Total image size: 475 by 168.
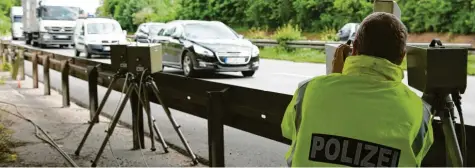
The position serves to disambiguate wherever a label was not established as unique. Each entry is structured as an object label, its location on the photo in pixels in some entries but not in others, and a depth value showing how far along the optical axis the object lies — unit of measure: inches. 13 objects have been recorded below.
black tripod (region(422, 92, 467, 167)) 105.7
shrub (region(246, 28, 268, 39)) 1318.4
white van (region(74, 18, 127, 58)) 1109.1
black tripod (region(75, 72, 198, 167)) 242.4
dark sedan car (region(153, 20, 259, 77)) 661.3
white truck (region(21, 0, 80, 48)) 1529.3
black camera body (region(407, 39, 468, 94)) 101.0
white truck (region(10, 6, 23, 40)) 2235.9
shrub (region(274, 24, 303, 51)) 1080.2
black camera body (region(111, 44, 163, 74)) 249.5
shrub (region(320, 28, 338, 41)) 1150.3
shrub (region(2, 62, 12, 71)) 747.5
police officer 84.3
